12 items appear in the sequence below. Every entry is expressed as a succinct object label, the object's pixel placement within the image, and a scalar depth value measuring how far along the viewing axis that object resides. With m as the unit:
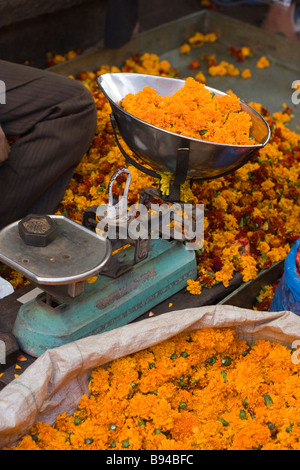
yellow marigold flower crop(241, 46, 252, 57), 4.77
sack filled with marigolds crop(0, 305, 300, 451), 1.75
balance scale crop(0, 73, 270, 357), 1.79
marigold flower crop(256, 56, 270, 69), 4.67
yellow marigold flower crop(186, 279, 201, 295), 2.35
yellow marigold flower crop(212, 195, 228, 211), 2.75
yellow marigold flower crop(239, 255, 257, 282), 2.46
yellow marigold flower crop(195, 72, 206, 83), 4.16
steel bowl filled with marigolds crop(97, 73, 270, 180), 1.91
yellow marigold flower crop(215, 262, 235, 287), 2.40
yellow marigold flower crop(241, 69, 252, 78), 4.48
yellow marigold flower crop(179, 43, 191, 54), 4.79
